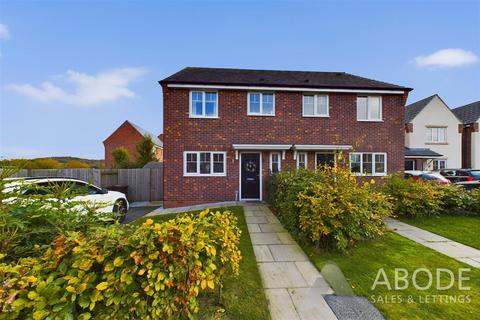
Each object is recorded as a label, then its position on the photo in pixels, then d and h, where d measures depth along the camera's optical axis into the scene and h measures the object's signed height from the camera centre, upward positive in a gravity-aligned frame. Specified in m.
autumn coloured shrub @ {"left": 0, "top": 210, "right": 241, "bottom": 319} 1.82 -1.01
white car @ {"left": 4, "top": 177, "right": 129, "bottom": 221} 6.50 -1.22
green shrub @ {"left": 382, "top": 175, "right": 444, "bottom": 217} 7.78 -1.26
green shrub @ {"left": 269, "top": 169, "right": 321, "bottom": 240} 5.62 -0.90
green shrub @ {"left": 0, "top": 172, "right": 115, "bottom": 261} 2.40 -0.71
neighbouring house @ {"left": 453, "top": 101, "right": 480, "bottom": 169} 24.84 +2.86
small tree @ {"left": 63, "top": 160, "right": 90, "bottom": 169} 20.54 -0.38
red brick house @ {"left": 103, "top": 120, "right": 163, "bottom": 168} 33.62 +3.46
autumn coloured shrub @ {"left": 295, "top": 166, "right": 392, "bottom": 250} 4.77 -1.06
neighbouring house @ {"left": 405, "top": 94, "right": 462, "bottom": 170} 24.08 +3.14
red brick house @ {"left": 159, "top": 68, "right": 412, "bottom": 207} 11.02 +1.60
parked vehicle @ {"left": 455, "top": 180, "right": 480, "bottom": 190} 13.15 -1.28
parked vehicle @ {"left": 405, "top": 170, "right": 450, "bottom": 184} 12.32 -0.82
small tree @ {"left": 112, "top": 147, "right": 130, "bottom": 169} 21.09 +0.46
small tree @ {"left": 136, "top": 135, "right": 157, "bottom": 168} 20.11 +0.89
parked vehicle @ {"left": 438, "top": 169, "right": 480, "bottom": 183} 14.00 -0.84
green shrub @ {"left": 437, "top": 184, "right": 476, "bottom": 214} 8.08 -1.38
